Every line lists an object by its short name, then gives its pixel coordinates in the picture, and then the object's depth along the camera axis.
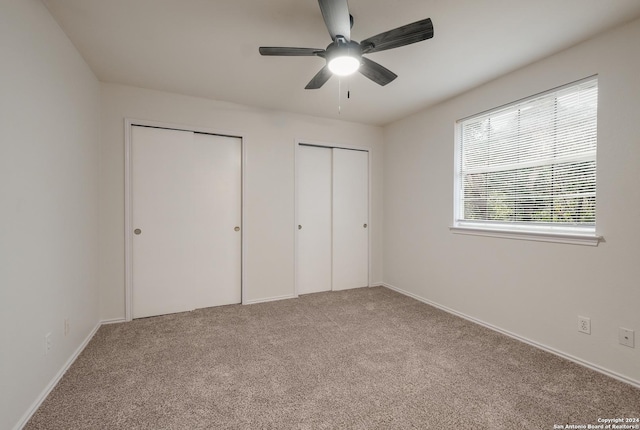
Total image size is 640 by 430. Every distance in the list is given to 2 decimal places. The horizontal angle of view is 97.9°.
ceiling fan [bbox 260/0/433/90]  1.48
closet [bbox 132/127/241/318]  3.01
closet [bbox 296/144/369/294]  3.89
